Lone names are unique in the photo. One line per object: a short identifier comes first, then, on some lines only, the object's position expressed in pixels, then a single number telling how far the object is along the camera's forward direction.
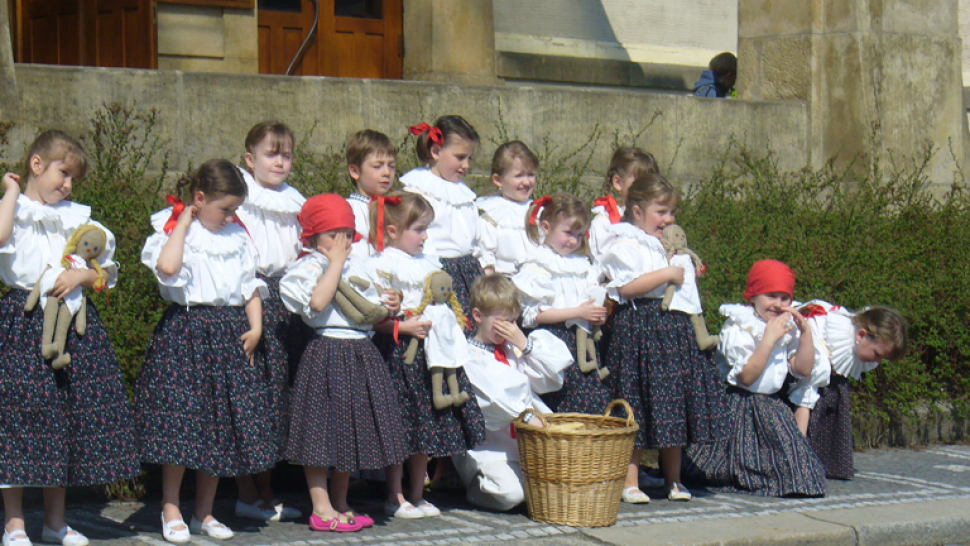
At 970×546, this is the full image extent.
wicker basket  5.12
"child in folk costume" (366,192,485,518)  5.19
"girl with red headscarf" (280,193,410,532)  4.95
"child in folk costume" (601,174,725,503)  5.74
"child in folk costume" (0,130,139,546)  4.50
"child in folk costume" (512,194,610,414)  5.62
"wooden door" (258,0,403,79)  11.95
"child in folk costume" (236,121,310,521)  5.25
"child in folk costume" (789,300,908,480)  6.33
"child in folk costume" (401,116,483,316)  5.73
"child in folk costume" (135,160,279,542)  4.74
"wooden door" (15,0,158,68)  9.84
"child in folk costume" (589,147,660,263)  5.97
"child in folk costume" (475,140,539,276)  5.90
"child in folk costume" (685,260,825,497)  6.01
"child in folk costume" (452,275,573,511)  5.41
